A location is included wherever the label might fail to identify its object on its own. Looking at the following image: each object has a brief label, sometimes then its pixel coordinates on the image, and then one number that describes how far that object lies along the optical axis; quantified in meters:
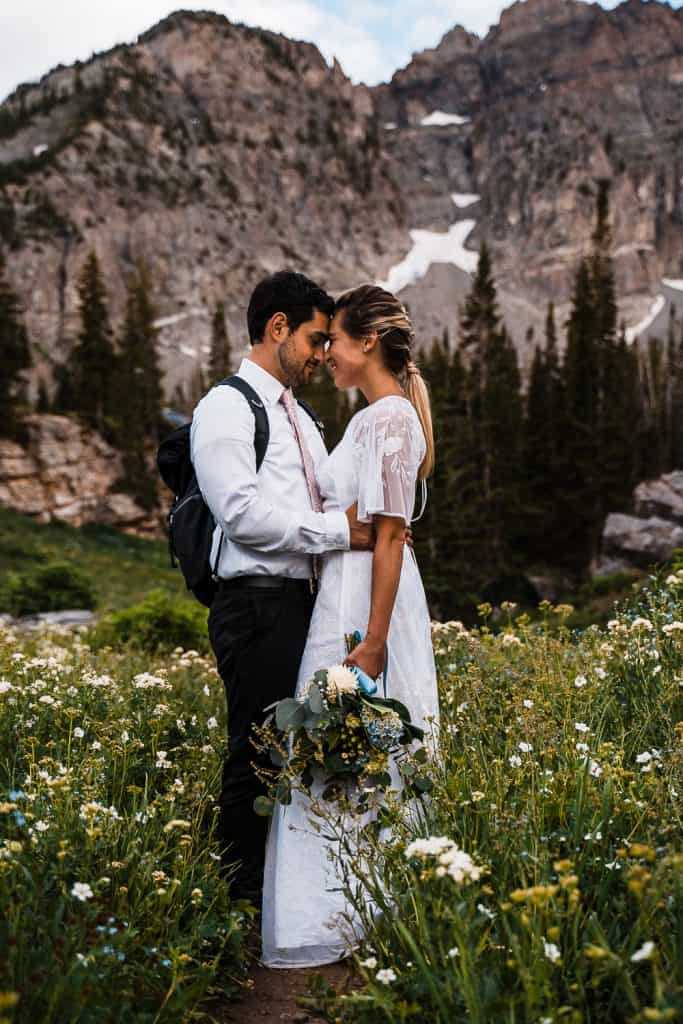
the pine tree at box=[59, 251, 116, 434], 44.47
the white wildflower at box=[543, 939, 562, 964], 2.17
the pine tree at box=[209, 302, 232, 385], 58.75
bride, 3.65
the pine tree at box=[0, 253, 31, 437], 38.22
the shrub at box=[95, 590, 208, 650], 12.19
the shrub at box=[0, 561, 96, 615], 18.50
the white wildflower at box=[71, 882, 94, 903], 2.48
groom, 3.76
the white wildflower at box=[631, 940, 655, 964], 1.88
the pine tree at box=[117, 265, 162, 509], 43.38
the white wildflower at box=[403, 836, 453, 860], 2.35
